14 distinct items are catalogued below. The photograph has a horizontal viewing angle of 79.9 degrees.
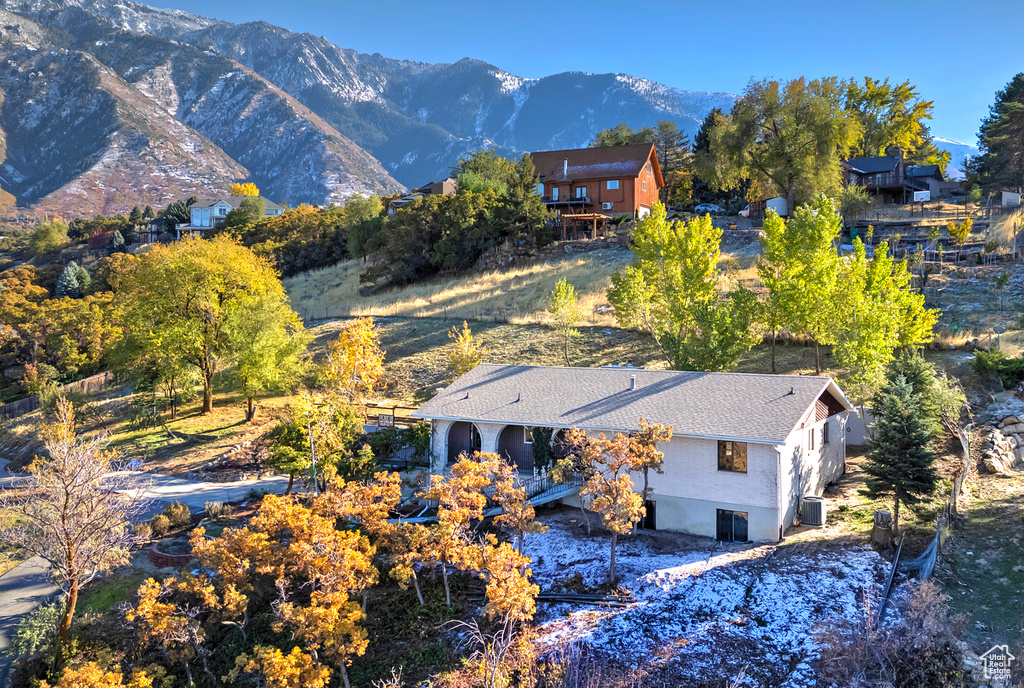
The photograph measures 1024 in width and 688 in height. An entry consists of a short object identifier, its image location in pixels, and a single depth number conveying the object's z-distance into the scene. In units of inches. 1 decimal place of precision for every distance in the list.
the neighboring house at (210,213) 4495.6
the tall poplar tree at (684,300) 1189.1
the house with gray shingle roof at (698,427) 769.6
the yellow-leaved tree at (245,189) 5729.3
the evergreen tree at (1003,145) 2282.2
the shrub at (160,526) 956.6
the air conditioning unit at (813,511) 791.7
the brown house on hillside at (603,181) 2630.4
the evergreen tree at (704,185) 3142.2
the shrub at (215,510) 993.7
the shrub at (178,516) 982.4
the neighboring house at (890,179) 2805.1
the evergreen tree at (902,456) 726.5
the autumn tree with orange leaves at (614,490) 684.1
